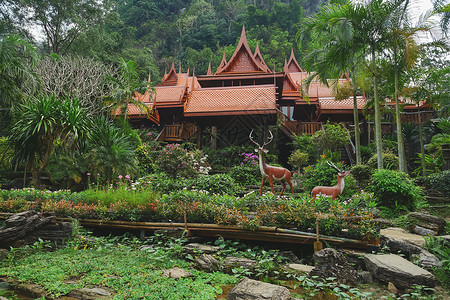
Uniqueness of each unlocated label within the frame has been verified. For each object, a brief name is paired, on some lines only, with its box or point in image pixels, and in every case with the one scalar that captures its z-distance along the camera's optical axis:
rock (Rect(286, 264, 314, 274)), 4.66
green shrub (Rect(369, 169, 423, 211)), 7.79
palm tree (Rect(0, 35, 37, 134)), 11.31
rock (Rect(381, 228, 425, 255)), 4.95
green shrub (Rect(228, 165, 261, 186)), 11.90
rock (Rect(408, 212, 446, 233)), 6.46
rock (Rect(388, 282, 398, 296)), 3.84
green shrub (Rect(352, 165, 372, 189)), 10.09
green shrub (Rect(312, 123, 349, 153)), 13.36
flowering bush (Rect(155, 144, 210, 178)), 10.62
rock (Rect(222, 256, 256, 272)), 4.82
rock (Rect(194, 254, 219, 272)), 4.67
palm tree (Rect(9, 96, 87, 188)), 9.69
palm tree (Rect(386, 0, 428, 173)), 9.81
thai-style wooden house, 14.73
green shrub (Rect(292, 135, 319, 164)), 14.40
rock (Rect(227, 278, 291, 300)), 3.34
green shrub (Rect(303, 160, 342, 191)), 9.77
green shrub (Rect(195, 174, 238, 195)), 9.36
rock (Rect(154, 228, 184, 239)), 5.97
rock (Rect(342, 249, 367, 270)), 4.86
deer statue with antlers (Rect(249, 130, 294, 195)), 7.92
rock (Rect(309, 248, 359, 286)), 4.23
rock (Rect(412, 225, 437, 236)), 6.23
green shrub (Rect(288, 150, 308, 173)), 13.41
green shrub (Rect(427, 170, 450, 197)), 9.37
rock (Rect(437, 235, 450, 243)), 5.00
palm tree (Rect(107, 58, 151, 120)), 15.35
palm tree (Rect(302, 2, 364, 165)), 9.76
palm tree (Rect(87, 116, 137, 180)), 10.53
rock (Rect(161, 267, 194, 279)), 4.25
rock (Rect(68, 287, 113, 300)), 3.62
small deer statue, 6.81
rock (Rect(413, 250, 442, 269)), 4.48
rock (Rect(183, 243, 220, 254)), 5.34
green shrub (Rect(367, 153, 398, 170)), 12.17
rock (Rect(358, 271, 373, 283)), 4.28
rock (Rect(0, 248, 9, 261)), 5.19
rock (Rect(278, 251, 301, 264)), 5.32
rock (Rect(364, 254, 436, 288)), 3.78
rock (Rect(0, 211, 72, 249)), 5.61
